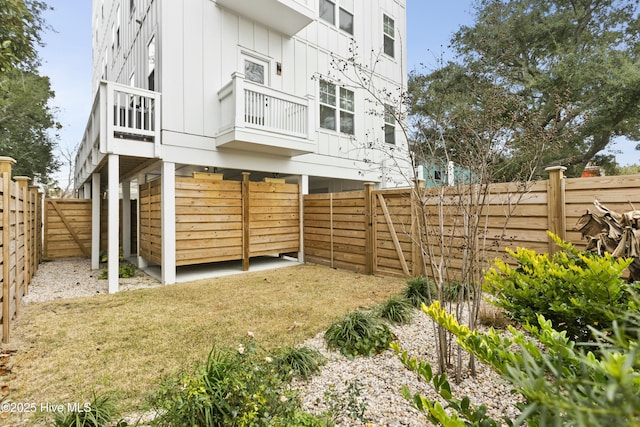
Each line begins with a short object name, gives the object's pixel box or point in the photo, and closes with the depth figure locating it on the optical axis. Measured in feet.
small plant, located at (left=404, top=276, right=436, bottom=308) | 14.26
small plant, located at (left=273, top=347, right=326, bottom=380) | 8.40
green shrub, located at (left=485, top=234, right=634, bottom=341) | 6.89
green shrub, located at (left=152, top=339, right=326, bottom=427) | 5.68
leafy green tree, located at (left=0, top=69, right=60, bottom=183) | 40.11
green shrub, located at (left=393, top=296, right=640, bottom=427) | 1.83
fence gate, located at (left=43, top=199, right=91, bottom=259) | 29.32
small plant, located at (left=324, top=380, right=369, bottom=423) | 6.60
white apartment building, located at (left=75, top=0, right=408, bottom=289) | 20.95
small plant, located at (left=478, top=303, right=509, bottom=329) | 11.53
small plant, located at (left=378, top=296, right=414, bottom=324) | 12.46
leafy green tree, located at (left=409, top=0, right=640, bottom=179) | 30.25
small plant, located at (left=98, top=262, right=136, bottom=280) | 22.76
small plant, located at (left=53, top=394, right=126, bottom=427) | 5.94
